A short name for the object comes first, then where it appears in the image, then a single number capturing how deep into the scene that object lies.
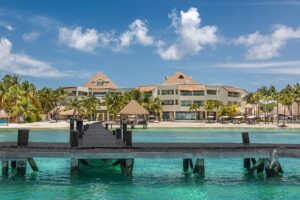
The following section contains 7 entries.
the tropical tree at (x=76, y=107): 92.02
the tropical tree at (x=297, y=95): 85.65
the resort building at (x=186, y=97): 94.96
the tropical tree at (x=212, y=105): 89.98
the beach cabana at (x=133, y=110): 58.87
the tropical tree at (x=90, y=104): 93.57
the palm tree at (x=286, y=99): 86.06
